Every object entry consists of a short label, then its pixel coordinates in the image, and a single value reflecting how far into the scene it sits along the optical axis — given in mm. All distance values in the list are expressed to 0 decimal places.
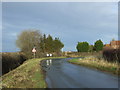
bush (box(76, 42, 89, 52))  84500
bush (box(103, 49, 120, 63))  18802
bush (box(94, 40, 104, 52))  81250
